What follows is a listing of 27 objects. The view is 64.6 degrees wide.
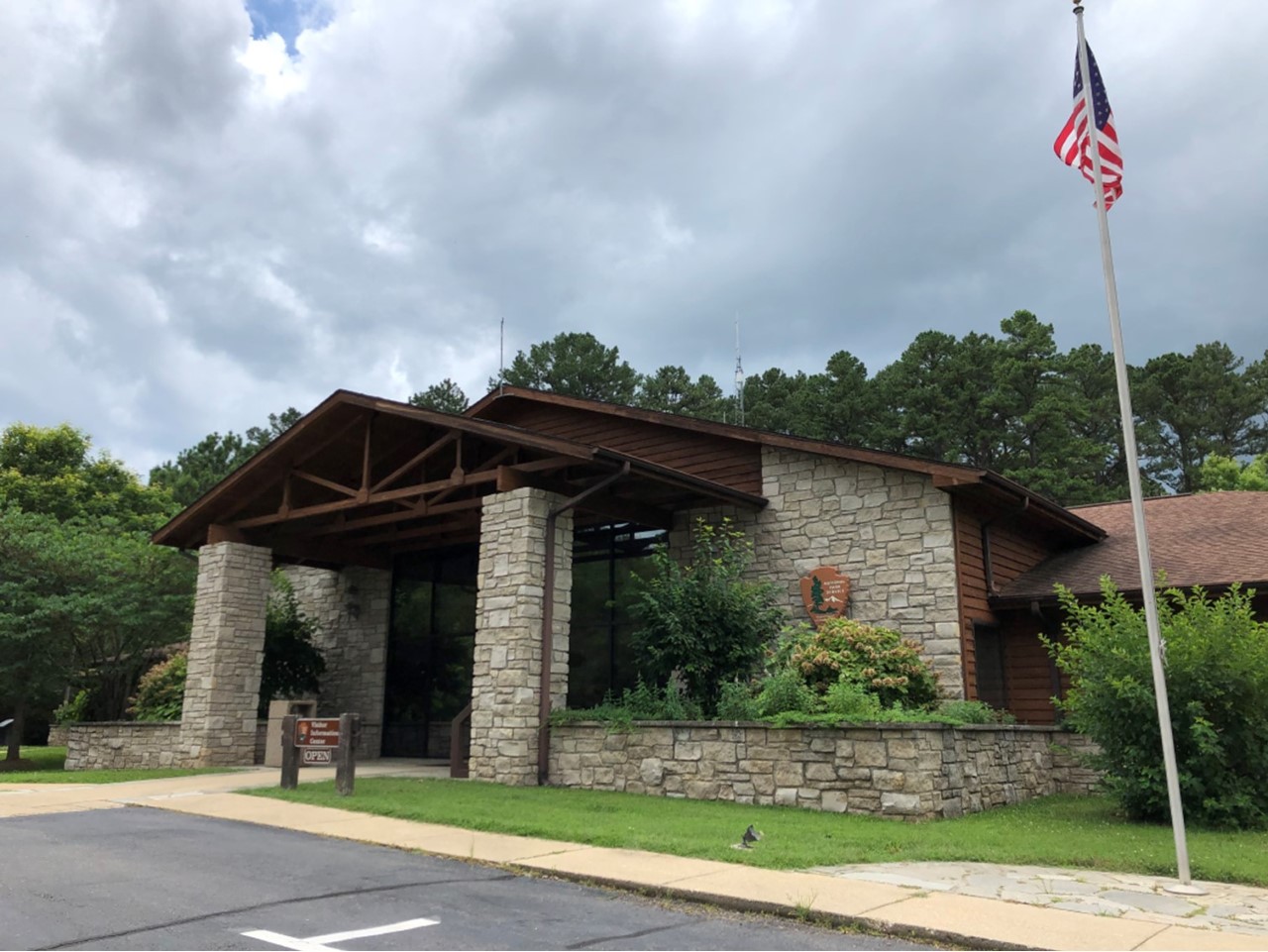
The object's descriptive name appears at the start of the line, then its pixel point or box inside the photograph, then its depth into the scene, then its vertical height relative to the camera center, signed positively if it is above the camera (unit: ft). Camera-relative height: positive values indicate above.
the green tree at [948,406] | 128.98 +38.18
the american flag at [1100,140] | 28.89 +16.17
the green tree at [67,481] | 116.98 +25.23
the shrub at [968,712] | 39.38 -0.29
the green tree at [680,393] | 152.35 +46.75
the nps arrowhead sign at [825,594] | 47.47 +5.09
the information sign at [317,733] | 40.50 -1.38
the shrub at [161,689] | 63.41 +0.44
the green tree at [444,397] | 157.21 +46.55
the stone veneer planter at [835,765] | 34.37 -2.29
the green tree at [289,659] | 63.10 +2.44
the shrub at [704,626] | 43.98 +3.31
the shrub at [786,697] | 38.70 +0.21
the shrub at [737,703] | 39.91 -0.04
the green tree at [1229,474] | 104.01 +25.29
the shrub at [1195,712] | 31.86 -0.18
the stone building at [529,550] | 44.73 +7.85
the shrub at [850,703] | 37.24 +0.00
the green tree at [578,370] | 150.41 +49.07
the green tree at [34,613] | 64.54 +5.16
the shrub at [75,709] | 77.61 -1.10
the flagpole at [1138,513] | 23.61 +4.67
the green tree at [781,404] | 136.36 +41.41
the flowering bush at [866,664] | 41.01 +1.65
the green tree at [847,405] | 134.21 +39.18
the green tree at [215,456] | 157.69 +38.92
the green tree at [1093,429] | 119.55 +35.40
